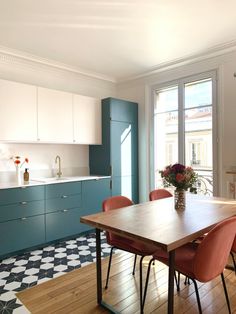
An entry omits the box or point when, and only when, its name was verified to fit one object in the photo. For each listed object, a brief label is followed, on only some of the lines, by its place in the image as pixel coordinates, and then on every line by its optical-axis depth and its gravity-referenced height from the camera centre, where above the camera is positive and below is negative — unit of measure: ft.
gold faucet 13.07 -0.70
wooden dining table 4.83 -1.64
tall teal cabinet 13.63 +0.39
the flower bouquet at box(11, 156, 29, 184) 11.14 -0.30
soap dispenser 11.46 -0.92
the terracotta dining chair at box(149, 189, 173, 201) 9.59 -1.57
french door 12.02 +1.53
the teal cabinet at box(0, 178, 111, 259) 9.68 -2.49
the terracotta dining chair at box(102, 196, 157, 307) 6.73 -2.56
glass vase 7.42 -1.36
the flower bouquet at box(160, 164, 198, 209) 7.25 -0.73
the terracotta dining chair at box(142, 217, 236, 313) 5.04 -2.20
